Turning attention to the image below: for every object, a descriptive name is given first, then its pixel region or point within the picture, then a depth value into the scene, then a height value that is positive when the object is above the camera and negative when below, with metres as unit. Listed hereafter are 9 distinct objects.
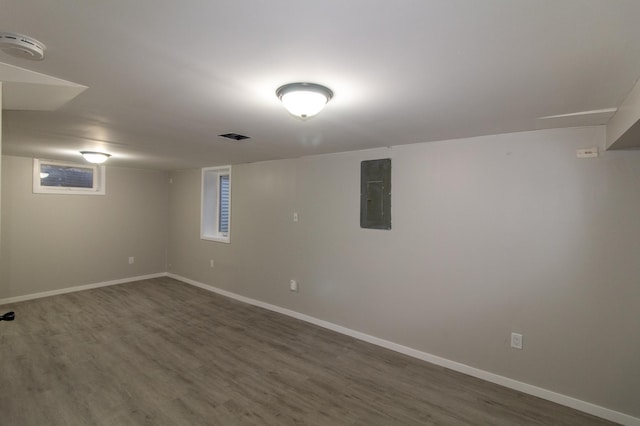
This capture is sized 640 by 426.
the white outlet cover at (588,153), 2.38 +0.49
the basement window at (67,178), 4.89 +0.51
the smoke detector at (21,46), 1.25 +0.69
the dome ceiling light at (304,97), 1.70 +0.64
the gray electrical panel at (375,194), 3.44 +0.21
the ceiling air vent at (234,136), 2.97 +0.74
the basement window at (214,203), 5.75 +0.13
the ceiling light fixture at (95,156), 4.10 +0.71
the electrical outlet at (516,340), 2.66 -1.10
